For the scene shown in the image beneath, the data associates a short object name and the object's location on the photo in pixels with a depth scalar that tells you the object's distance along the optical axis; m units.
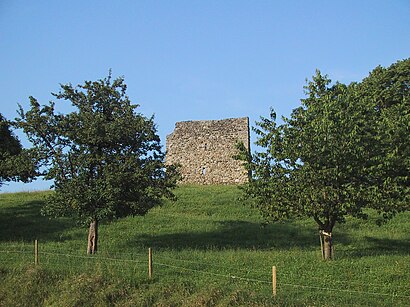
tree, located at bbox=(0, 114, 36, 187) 17.75
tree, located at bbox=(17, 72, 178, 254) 17.56
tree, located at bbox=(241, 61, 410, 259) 15.31
